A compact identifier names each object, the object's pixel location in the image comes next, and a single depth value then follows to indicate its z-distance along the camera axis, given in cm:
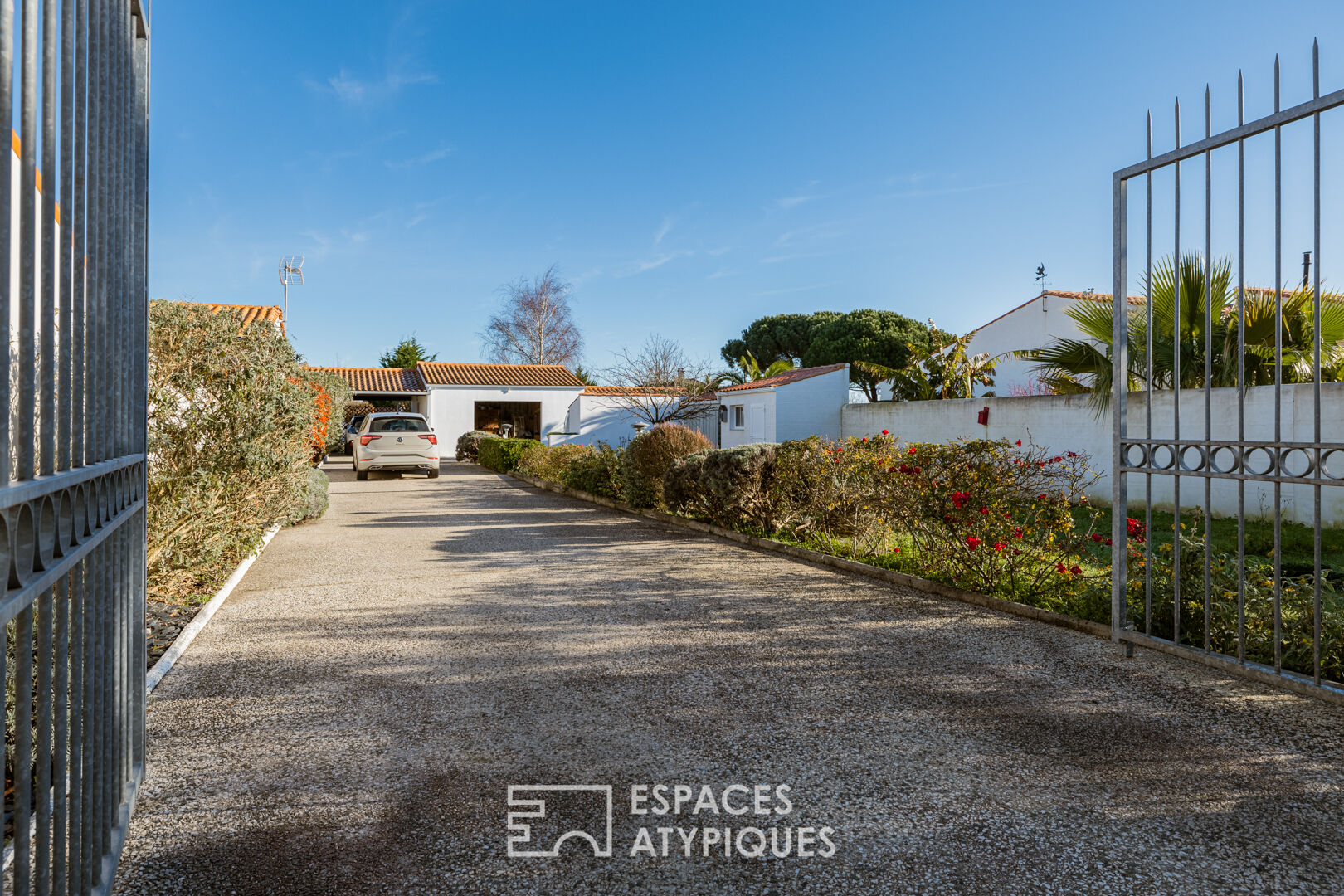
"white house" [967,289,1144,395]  2481
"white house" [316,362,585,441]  3428
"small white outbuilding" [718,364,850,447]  2655
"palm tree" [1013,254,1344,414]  812
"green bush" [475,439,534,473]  2173
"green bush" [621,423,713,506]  1247
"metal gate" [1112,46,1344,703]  376
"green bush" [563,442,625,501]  1424
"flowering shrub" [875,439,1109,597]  602
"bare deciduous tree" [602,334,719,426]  3136
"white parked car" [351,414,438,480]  1958
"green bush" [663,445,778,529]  984
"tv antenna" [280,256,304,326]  2745
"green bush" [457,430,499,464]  2917
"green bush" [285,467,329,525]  1046
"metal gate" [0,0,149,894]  141
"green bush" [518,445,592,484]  1662
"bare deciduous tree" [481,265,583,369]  4662
